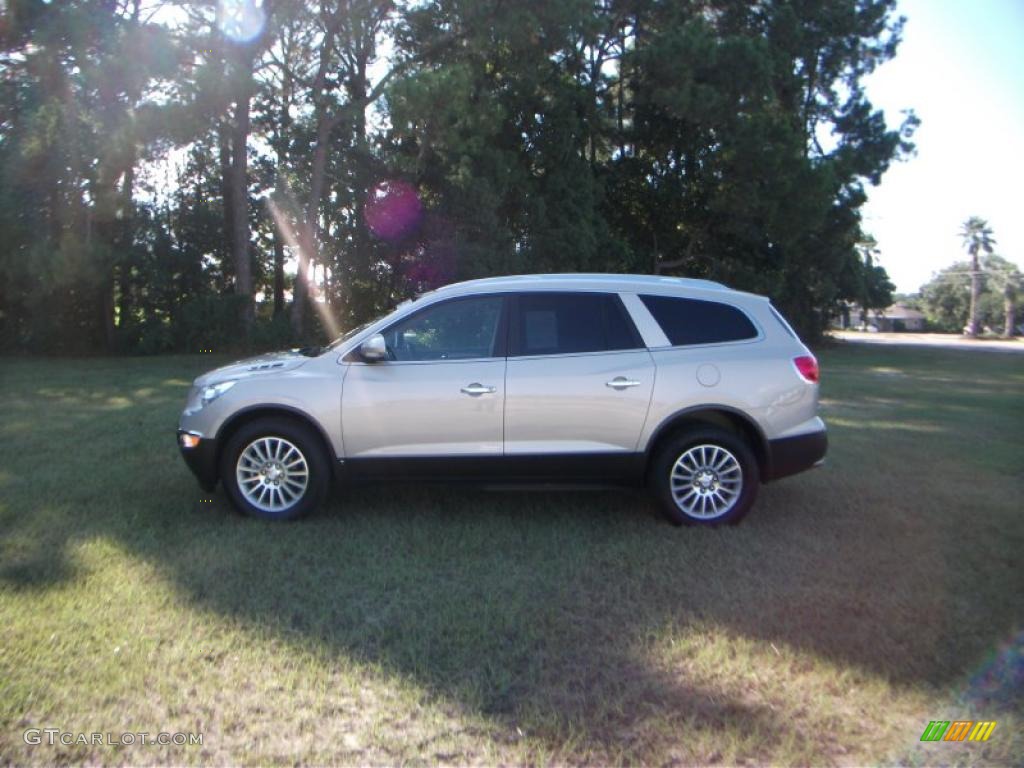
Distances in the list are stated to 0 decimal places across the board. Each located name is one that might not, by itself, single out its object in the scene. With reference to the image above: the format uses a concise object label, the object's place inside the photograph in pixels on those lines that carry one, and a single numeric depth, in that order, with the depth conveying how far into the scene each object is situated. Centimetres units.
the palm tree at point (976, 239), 9069
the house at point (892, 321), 8962
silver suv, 592
